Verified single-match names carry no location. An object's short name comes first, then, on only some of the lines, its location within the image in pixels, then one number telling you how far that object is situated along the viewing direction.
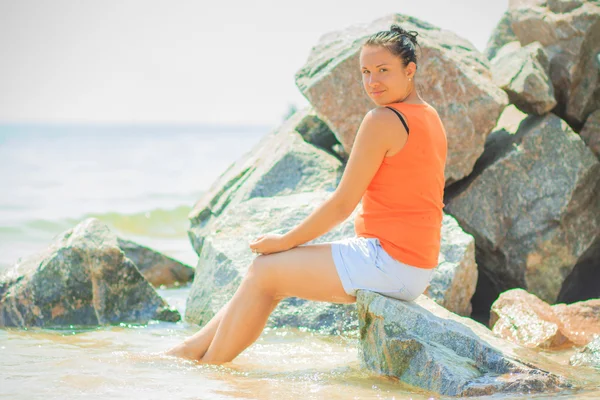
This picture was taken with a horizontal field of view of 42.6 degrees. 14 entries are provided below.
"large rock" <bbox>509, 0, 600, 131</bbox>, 6.80
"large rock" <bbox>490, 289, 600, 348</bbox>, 5.16
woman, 3.96
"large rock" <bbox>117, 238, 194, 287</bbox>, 7.55
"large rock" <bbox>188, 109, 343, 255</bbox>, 6.45
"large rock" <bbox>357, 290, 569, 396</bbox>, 3.70
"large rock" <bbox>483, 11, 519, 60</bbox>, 8.52
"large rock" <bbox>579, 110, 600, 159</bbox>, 6.63
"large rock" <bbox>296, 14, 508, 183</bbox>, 6.14
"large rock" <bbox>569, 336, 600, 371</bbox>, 4.53
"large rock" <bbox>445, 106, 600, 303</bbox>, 6.25
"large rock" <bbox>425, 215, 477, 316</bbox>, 5.40
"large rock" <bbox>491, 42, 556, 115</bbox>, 6.50
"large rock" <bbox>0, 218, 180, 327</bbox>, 5.63
